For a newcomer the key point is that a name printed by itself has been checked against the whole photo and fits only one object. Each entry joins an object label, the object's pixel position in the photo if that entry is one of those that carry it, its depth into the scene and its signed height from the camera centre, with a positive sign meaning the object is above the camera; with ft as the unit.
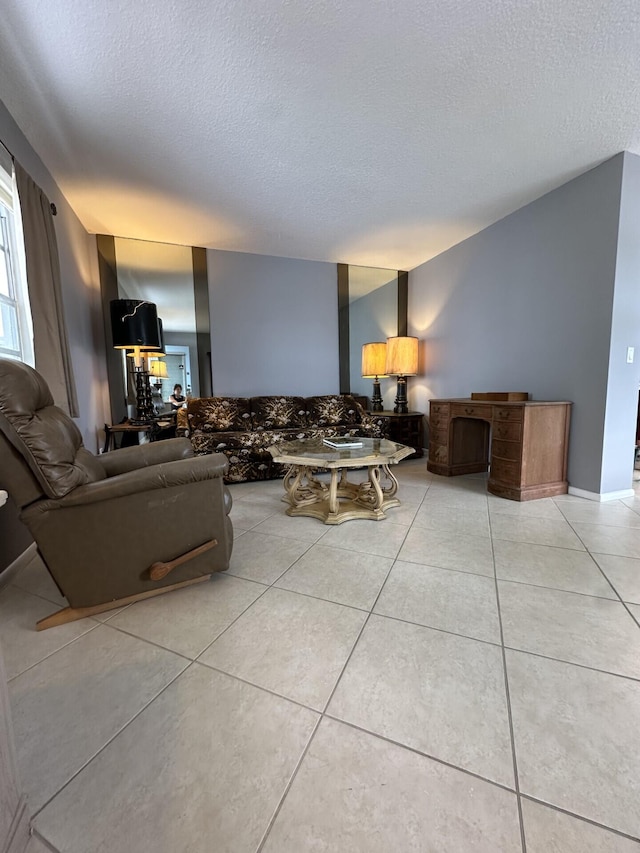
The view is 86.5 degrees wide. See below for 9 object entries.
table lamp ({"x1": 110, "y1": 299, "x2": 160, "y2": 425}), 10.00 +1.91
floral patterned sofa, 10.70 -1.31
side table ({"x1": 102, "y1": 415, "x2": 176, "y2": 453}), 10.25 -1.34
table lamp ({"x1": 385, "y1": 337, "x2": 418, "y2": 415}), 13.64 +1.17
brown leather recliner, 4.00 -1.56
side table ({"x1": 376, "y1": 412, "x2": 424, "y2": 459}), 13.91 -1.71
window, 6.51 +2.11
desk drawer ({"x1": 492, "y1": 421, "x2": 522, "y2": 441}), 8.69 -1.20
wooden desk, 8.64 -1.62
